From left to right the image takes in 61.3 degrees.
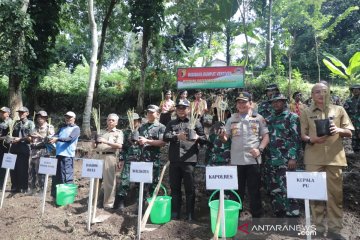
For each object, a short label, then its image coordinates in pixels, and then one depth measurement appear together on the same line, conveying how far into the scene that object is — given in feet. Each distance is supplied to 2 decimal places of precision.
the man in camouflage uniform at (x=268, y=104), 16.68
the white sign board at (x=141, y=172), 12.38
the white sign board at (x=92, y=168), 13.52
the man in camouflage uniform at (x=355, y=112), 21.99
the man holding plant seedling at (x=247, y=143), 12.72
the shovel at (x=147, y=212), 12.78
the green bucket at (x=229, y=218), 11.46
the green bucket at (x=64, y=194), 16.61
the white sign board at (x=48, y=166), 15.52
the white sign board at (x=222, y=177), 10.78
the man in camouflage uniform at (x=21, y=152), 19.76
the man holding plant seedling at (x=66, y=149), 17.84
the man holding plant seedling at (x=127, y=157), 15.85
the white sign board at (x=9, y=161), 17.19
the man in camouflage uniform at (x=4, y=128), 20.31
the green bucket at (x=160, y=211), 13.39
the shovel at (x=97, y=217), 13.80
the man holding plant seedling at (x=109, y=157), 16.12
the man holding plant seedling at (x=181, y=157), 13.75
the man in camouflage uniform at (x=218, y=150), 14.52
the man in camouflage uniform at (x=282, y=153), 13.06
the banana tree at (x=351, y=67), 34.47
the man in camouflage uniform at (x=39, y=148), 18.97
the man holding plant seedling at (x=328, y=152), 11.49
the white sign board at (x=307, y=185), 9.22
